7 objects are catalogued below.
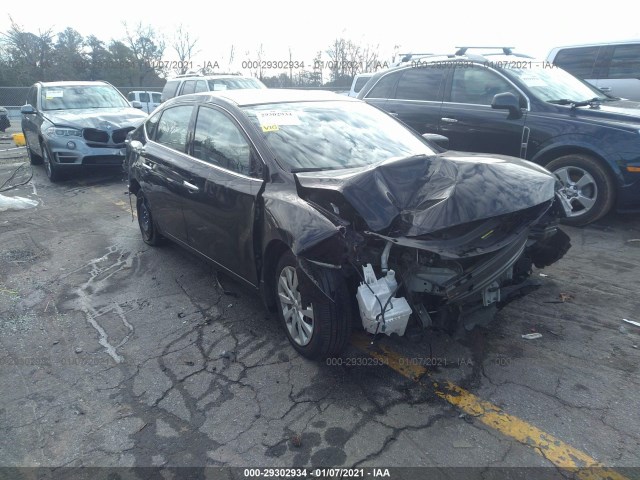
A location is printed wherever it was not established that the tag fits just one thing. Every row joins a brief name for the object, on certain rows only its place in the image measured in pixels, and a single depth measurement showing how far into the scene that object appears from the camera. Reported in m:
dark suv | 5.44
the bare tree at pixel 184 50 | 46.09
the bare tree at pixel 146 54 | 40.38
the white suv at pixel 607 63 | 9.12
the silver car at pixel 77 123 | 9.14
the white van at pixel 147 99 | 25.00
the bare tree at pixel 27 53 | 33.31
